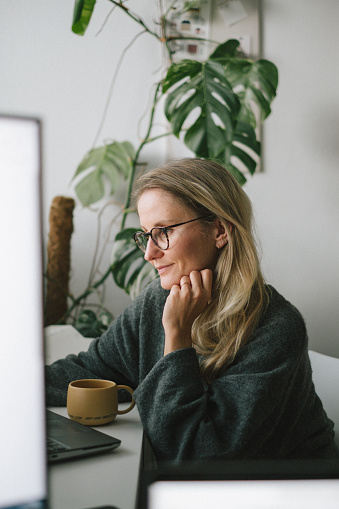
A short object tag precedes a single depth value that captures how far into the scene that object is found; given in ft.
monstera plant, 5.91
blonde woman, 2.86
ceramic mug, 2.82
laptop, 2.22
